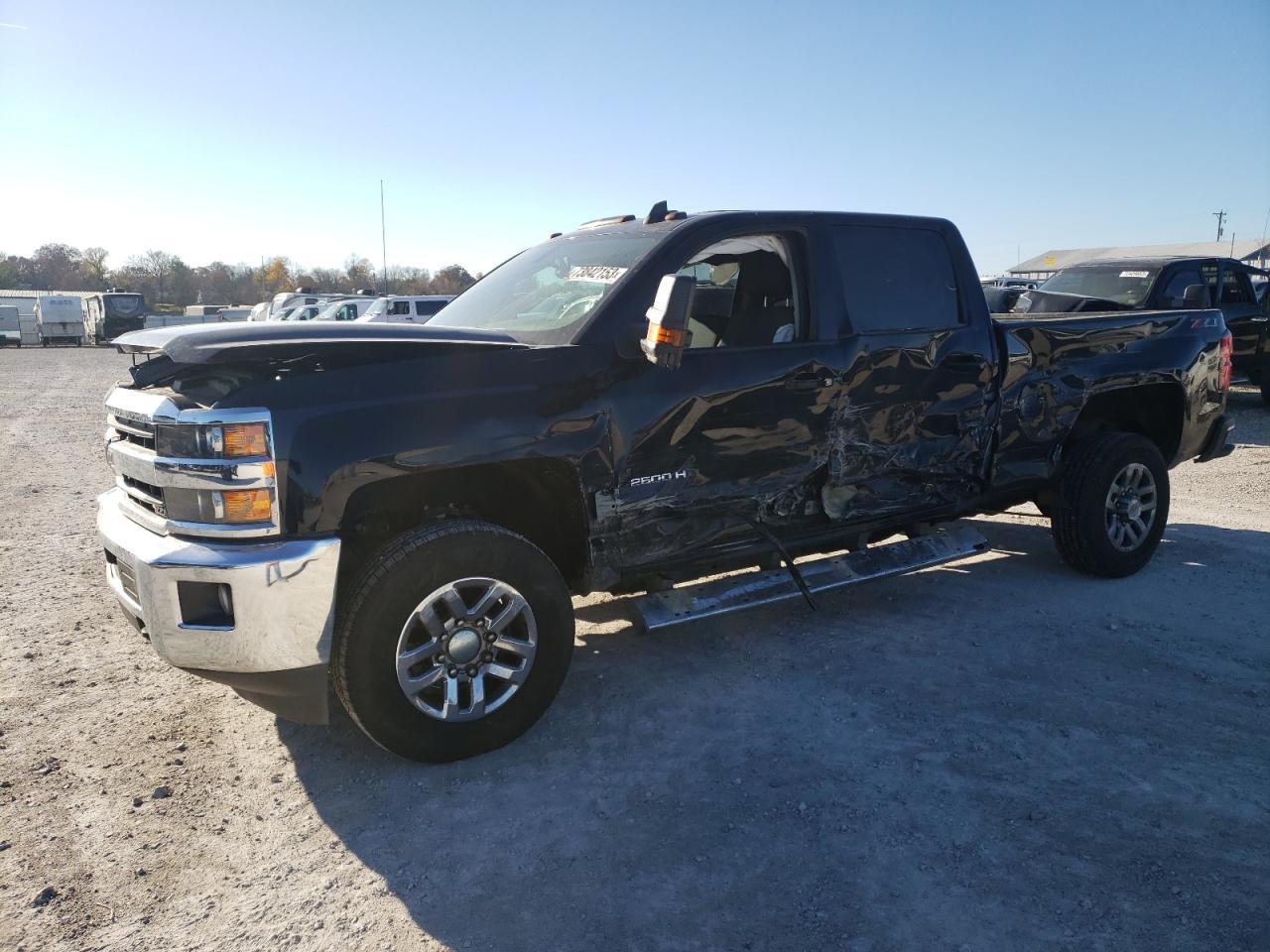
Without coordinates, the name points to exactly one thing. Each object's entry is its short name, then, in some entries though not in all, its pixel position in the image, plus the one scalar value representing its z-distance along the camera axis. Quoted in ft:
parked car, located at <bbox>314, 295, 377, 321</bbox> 87.51
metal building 219.41
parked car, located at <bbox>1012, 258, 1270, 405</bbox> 36.96
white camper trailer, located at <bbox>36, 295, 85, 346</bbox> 136.77
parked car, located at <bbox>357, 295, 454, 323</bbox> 74.79
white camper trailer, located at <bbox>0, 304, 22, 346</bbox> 137.80
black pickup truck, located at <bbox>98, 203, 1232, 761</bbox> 9.75
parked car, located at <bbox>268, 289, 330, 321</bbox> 103.14
